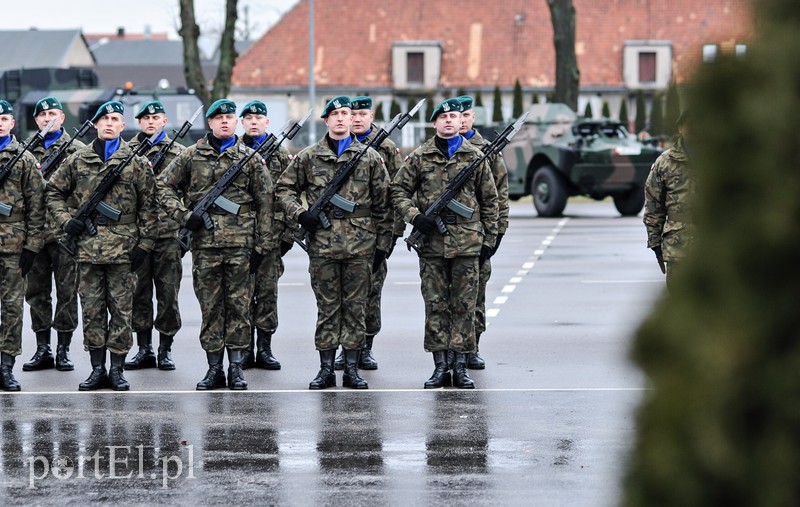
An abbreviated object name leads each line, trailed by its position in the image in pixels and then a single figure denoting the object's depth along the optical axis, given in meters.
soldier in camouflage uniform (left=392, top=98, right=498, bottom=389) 17.89
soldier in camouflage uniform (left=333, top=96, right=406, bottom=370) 20.02
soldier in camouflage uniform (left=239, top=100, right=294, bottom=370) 19.87
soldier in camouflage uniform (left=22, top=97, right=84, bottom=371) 20.36
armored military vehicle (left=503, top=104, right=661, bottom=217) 52.03
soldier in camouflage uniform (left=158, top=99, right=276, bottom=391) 18.09
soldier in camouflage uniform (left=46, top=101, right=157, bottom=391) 17.92
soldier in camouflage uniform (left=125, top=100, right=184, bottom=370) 20.28
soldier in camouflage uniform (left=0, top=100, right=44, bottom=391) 18.44
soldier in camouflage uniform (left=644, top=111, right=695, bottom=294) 18.25
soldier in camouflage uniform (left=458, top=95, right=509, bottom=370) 19.33
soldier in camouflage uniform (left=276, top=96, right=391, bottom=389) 17.95
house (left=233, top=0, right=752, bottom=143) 126.50
